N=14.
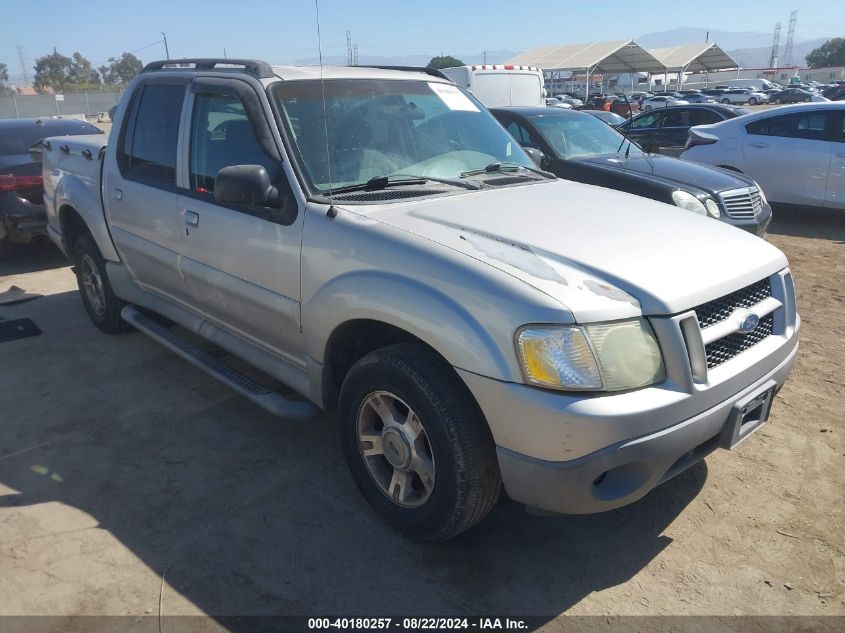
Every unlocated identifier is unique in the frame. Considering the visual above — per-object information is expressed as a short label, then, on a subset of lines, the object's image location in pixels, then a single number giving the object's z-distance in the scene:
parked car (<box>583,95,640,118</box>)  27.21
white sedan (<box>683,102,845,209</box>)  8.66
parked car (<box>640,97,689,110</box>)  38.10
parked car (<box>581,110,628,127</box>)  14.41
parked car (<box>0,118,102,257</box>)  7.38
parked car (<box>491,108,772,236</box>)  6.46
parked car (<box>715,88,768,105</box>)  46.38
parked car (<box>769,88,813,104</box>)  44.01
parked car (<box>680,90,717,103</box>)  41.18
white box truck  12.61
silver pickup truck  2.31
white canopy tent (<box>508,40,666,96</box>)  45.19
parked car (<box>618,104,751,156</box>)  12.80
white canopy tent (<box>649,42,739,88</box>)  49.53
